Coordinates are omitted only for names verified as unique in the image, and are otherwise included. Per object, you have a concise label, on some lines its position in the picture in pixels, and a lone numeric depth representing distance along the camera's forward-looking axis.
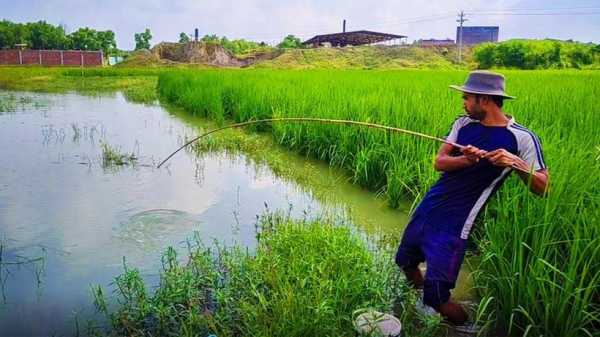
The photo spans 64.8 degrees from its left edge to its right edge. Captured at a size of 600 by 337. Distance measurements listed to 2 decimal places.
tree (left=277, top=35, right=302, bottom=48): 62.19
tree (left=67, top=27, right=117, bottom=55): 51.97
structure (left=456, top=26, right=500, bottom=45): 80.82
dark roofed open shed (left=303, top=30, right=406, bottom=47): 51.44
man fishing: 1.98
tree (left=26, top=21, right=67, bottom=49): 49.78
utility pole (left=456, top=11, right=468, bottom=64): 42.31
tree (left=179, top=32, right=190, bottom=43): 66.25
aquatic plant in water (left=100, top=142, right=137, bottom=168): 5.84
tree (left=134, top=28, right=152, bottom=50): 61.88
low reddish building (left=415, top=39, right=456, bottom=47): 52.69
